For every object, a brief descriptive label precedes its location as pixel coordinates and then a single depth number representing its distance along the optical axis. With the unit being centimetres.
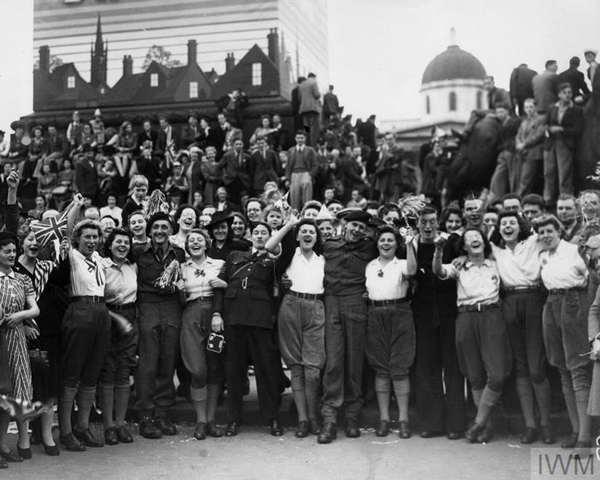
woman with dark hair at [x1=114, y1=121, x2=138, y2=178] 1695
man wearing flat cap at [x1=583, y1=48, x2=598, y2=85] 1348
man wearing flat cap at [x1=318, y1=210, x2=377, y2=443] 735
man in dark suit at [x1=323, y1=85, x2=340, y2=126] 1975
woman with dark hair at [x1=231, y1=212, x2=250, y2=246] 837
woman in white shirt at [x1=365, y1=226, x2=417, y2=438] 729
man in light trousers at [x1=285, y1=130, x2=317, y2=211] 1548
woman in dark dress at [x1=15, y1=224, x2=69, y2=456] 681
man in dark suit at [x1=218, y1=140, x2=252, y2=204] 1548
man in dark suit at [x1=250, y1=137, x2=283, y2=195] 1561
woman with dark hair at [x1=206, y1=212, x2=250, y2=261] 819
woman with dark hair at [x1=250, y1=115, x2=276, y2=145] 1672
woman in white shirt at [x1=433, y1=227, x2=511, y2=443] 695
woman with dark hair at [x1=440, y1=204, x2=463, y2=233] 799
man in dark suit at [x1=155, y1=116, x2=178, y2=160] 1707
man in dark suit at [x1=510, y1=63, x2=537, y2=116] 1548
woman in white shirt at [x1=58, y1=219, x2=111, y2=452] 689
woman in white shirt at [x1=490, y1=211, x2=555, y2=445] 690
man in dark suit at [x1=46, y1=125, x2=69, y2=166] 1825
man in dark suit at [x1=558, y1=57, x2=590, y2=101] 1424
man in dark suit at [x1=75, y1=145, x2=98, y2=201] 1673
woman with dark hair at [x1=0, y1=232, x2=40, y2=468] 641
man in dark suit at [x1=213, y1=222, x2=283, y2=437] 746
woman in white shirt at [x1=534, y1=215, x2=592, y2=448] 658
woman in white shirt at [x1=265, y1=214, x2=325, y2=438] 737
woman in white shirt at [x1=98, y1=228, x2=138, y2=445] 725
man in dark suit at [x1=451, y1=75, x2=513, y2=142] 1568
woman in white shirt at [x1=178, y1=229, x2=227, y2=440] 744
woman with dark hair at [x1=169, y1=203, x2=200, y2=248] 834
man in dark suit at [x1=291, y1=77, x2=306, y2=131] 1833
